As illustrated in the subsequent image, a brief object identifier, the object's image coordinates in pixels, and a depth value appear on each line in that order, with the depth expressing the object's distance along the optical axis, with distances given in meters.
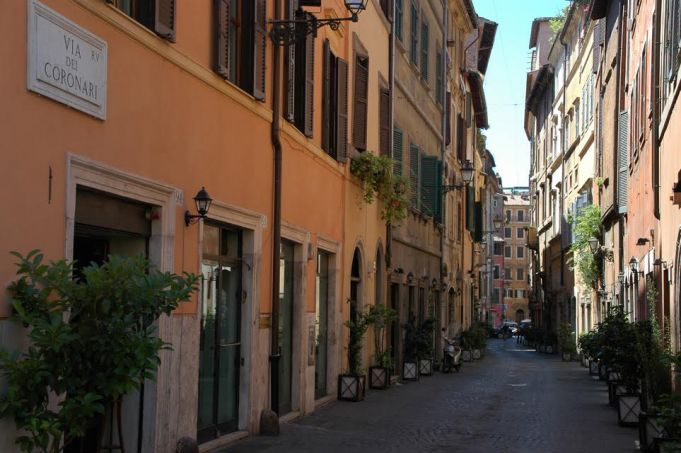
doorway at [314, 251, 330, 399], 17.56
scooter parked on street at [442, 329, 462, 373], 29.53
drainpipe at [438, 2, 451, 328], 32.75
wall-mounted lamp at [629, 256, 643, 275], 22.56
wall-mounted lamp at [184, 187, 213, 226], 10.55
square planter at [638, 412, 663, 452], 11.52
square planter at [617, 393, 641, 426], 15.22
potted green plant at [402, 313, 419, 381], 24.98
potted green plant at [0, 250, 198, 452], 6.41
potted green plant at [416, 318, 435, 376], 25.88
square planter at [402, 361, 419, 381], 24.75
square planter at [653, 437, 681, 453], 8.10
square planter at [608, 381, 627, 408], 17.22
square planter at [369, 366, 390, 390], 21.17
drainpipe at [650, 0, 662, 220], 17.23
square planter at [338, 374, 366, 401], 18.34
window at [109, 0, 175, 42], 9.38
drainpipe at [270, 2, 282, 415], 13.68
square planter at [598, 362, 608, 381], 25.41
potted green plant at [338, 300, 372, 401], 18.36
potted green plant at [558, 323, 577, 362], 38.91
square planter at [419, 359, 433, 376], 26.83
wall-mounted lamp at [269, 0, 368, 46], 13.45
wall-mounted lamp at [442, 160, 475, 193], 28.36
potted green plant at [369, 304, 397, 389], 20.48
